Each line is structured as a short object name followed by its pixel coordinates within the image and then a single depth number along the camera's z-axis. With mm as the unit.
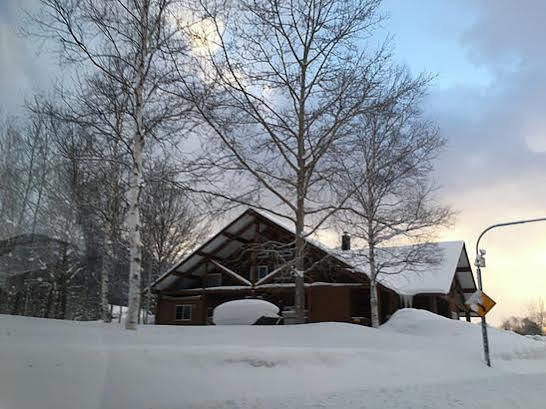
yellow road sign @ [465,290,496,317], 16375
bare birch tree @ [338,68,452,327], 19188
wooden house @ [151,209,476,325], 24359
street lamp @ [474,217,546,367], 16834
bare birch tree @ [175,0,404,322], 15773
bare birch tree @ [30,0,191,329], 12102
